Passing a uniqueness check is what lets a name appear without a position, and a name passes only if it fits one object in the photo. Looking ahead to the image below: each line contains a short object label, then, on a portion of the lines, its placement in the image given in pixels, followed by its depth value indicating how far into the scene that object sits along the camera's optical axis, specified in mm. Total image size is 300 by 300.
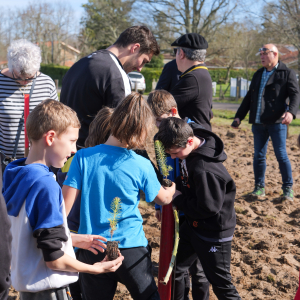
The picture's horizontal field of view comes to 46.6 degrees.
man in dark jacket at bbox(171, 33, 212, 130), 3361
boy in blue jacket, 1521
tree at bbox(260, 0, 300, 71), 16219
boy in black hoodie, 2238
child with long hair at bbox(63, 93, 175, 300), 1913
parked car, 25580
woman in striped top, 3148
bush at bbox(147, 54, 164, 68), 33438
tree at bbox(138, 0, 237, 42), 23562
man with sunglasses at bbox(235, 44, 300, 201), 5023
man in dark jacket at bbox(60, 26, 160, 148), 2762
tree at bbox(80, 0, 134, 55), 27953
